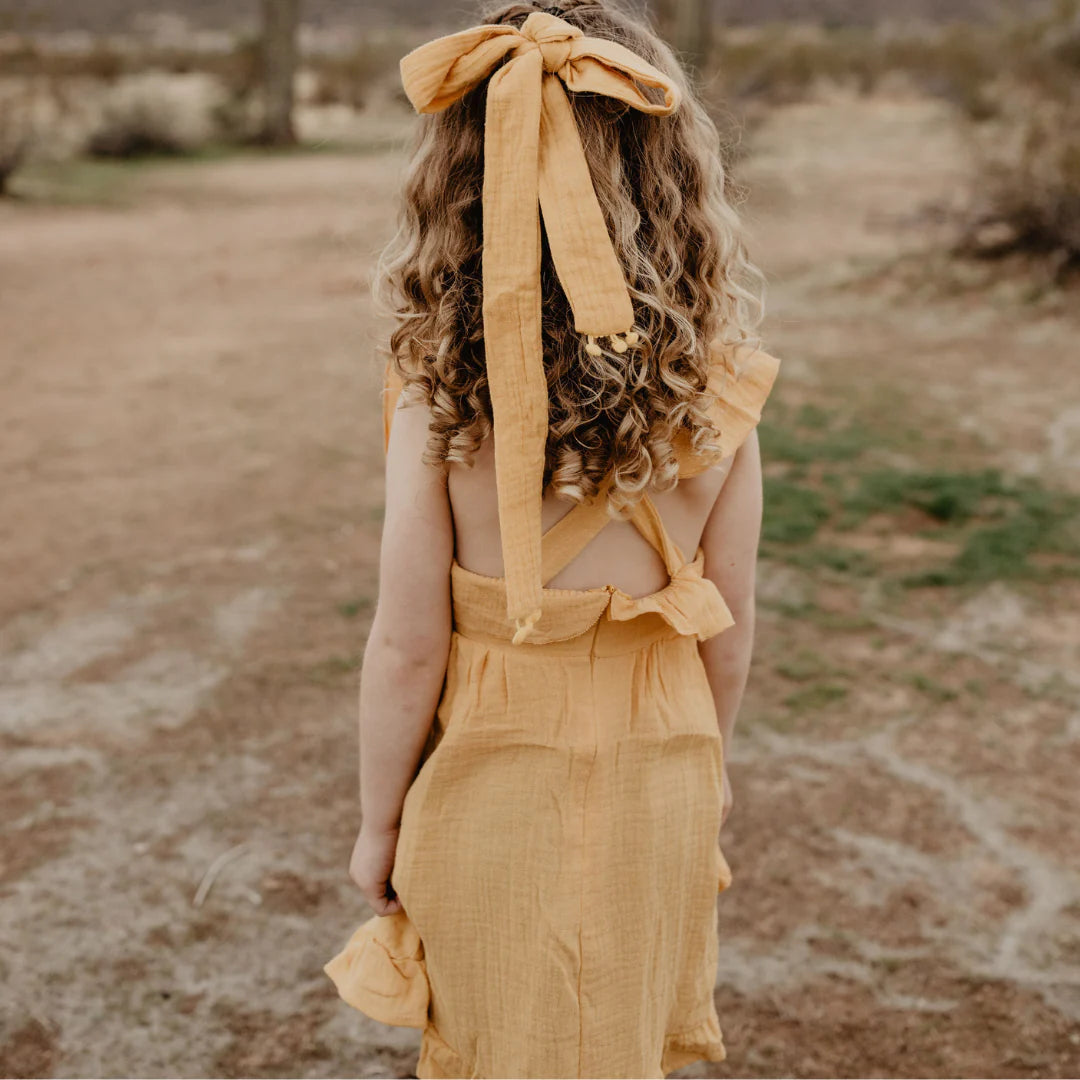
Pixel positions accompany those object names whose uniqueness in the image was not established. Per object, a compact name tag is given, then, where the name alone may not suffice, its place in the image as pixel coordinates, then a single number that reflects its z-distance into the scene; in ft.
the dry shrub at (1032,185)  23.12
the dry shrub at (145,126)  50.29
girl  3.85
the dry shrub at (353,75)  73.36
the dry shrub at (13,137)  39.11
